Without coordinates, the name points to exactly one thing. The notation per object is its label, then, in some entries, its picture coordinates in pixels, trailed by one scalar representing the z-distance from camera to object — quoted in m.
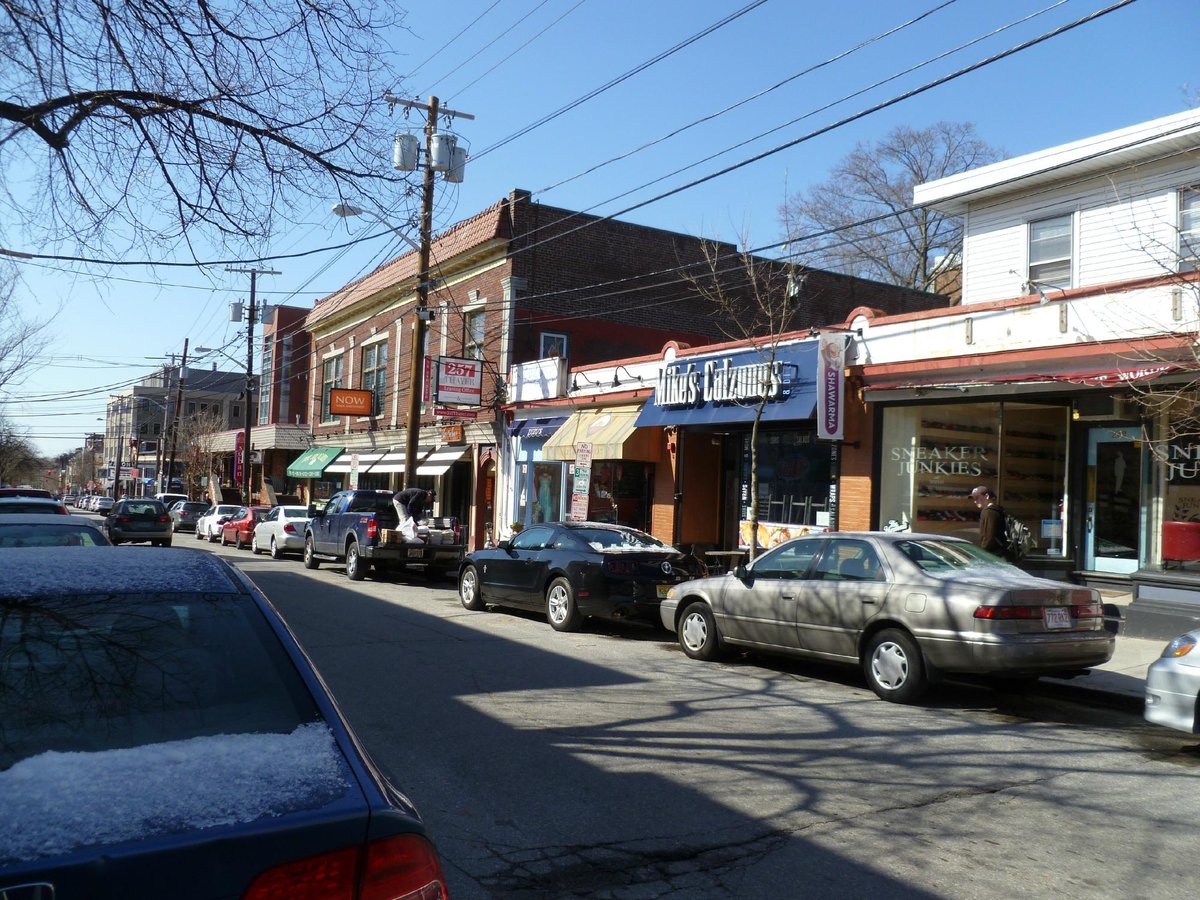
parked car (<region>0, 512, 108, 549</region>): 8.29
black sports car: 13.04
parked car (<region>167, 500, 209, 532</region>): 44.97
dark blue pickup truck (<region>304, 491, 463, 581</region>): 19.84
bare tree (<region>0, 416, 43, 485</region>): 69.15
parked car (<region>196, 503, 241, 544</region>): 36.41
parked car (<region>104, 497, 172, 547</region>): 30.28
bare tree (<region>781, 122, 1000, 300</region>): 32.53
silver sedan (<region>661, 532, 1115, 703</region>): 8.45
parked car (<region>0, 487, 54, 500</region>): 16.56
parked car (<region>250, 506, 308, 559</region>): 27.25
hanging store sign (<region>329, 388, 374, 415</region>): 33.69
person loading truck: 19.88
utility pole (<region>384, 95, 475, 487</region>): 22.05
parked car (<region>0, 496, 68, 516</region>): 12.04
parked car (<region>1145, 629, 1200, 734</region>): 7.14
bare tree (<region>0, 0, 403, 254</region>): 6.92
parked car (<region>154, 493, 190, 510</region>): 48.17
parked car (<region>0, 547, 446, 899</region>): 2.09
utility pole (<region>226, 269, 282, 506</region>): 39.28
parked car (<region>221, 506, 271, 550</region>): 32.19
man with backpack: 12.06
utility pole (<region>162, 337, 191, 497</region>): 57.07
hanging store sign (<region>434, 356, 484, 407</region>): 25.28
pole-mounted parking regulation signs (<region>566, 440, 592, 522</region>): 19.11
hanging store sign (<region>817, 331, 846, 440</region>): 15.86
